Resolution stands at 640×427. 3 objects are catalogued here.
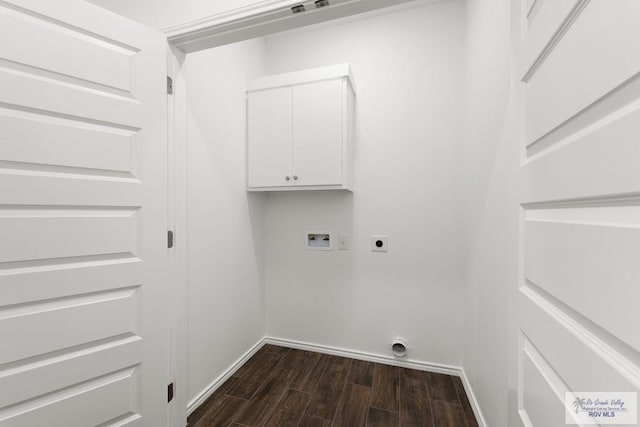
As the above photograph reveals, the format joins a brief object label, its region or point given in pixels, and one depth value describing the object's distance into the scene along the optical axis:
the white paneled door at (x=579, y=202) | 0.40
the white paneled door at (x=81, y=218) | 0.90
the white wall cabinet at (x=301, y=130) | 1.93
